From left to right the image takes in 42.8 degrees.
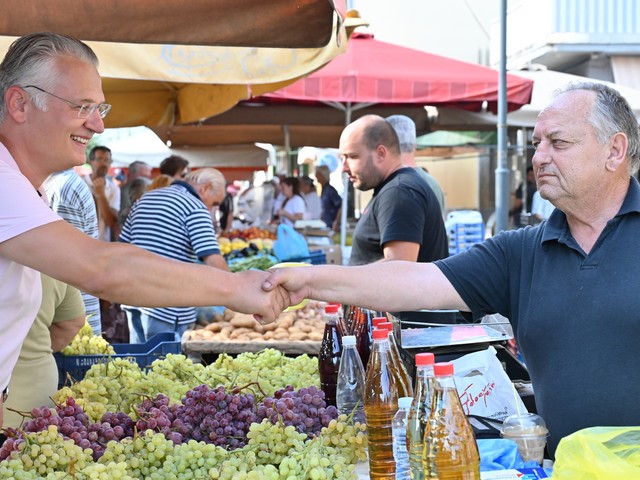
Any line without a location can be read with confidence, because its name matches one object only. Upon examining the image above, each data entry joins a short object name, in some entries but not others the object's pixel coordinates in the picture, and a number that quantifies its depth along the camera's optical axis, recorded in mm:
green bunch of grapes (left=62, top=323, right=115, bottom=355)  3837
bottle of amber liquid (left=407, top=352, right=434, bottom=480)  1871
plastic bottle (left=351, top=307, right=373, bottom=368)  3102
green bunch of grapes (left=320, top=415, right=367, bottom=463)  2213
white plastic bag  2559
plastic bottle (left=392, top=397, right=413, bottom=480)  2045
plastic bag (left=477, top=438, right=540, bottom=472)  2135
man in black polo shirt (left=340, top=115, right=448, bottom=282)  4523
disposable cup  2172
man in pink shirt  2102
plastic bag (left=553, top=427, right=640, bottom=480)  1633
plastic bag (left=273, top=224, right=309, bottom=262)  8008
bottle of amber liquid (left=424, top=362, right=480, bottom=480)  1813
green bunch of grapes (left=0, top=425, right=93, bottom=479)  2084
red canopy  7805
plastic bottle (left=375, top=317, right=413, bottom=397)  2371
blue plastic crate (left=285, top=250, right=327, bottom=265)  7887
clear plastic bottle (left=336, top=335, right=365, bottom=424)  2574
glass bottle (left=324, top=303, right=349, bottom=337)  2918
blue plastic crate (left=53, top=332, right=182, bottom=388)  3775
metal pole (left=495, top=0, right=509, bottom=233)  9500
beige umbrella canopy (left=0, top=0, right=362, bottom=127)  3039
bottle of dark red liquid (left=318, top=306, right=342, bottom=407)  2873
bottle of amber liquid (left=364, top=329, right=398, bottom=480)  2297
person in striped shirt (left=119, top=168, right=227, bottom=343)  5371
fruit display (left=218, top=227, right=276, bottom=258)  8438
